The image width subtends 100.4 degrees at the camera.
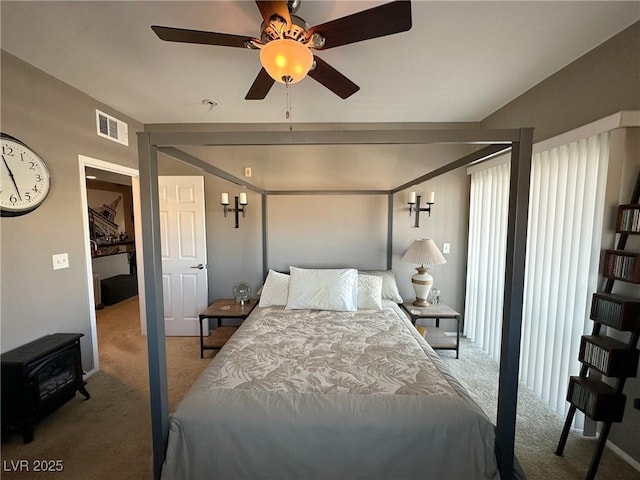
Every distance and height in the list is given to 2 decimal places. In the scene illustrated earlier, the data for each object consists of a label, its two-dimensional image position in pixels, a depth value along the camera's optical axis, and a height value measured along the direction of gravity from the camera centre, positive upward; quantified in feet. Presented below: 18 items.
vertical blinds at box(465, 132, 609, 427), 5.87 -0.77
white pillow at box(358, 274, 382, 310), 8.74 -2.30
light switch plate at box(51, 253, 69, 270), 7.26 -1.09
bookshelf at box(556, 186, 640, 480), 4.77 -2.26
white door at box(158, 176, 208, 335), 10.69 -1.24
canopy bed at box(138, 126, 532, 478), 3.80 -0.19
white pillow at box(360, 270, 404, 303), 9.66 -2.28
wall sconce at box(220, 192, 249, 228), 10.33 +0.75
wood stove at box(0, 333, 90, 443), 5.73 -3.66
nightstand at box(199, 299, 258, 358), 9.25 -3.26
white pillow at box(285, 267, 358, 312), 8.47 -2.20
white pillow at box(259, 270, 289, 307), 9.00 -2.36
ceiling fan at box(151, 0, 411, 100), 3.76 +2.89
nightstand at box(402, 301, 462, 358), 8.91 -3.10
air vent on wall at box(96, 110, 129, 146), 8.51 +3.13
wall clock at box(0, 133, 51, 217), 6.08 +1.02
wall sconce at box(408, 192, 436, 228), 10.21 +0.80
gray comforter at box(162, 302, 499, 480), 3.96 -3.14
